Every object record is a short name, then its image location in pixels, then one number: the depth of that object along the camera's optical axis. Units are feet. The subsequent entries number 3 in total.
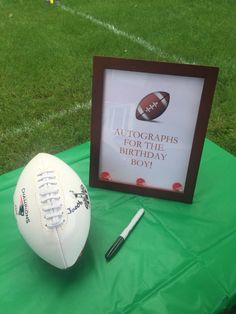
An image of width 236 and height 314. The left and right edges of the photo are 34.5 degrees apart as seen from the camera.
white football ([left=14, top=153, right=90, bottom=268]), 2.75
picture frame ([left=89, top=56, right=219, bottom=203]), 3.14
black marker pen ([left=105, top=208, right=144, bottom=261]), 3.17
